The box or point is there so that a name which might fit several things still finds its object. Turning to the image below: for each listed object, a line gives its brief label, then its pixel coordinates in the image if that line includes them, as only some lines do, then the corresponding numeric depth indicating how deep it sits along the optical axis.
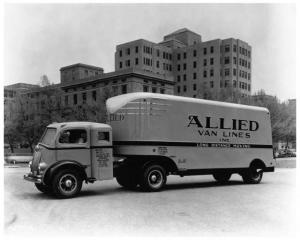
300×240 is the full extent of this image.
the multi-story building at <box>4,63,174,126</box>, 20.08
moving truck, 11.03
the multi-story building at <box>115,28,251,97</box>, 18.82
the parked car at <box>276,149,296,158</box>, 47.91
